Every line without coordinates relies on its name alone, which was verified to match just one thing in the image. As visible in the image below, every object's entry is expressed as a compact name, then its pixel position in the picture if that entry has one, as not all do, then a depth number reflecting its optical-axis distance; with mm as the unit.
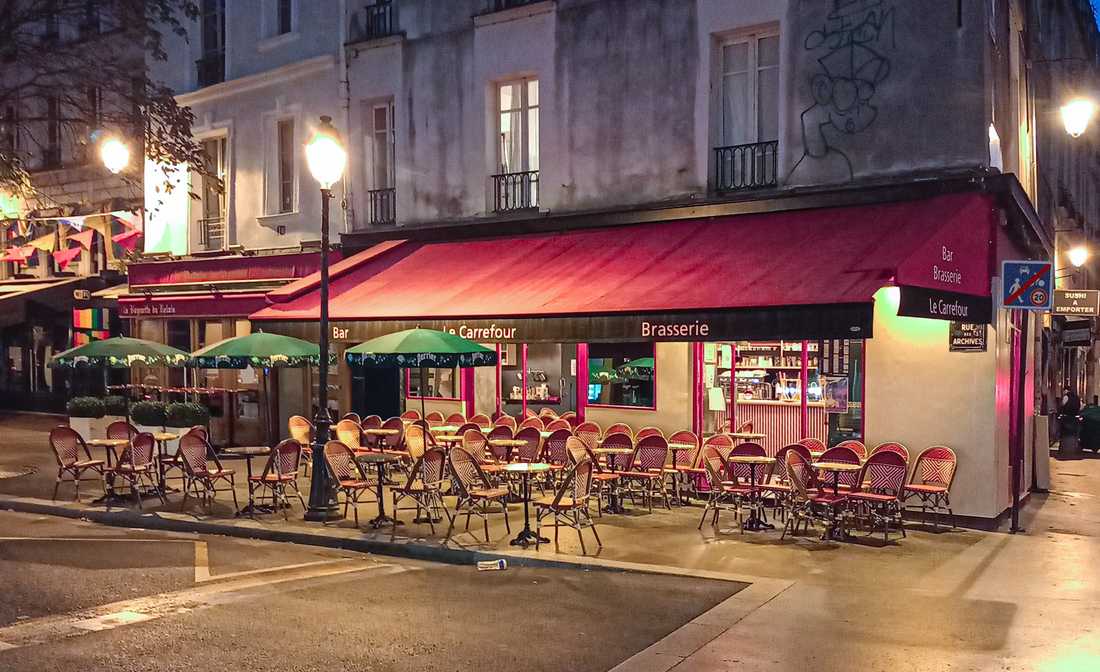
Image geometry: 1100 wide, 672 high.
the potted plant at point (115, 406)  19297
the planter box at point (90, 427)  19844
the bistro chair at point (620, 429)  14724
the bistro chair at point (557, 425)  14820
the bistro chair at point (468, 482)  11266
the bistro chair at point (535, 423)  15561
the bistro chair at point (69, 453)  13852
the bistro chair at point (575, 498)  10477
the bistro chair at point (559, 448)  13766
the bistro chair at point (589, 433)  14555
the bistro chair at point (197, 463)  12969
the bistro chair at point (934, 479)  11773
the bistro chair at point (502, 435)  14898
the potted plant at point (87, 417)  19219
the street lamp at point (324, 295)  12250
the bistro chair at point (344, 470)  12234
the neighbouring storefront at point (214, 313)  19391
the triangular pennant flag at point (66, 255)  25203
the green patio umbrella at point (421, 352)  12203
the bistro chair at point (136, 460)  13469
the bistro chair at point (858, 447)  12341
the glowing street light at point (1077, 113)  14320
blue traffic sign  11211
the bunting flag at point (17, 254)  26359
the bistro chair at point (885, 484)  11391
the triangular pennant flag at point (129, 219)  23516
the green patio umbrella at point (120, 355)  14734
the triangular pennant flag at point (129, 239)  23500
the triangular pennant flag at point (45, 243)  25609
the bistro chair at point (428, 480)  11614
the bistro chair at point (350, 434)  14945
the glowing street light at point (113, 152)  16016
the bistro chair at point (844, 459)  12016
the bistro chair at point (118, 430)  14984
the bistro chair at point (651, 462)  13148
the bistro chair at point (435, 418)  17031
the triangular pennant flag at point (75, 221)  23031
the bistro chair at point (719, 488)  11703
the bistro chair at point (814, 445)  13094
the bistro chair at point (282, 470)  12672
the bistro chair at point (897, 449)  12156
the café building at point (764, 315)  11359
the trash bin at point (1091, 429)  23859
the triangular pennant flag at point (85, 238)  24781
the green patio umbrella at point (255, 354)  13711
